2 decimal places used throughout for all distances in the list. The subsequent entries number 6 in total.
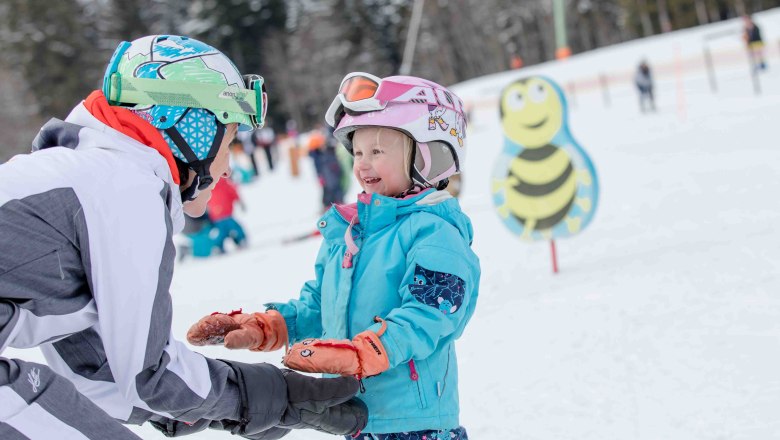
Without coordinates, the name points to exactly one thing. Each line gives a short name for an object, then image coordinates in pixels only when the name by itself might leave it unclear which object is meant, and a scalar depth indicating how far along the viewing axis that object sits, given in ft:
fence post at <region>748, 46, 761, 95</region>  59.67
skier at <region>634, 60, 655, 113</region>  66.33
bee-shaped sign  21.39
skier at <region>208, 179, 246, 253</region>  40.24
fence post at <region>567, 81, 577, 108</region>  89.84
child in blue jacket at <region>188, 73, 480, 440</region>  7.11
